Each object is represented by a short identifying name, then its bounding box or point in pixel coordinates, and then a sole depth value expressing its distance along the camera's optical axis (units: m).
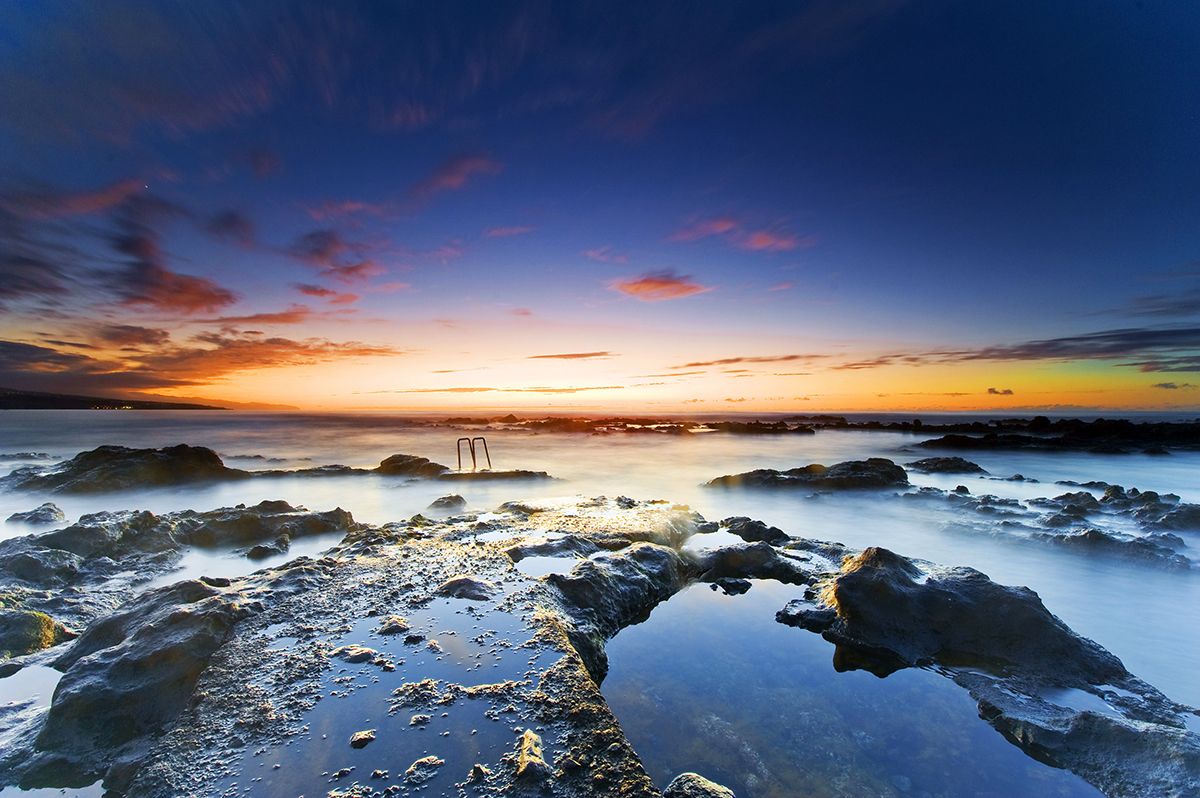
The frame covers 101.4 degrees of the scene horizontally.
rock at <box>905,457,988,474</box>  21.05
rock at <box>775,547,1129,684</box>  4.58
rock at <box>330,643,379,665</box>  3.85
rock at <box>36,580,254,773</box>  3.22
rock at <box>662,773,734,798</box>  2.83
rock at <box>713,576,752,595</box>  6.56
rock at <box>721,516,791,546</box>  8.77
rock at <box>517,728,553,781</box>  2.71
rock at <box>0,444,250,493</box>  15.15
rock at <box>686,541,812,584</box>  6.99
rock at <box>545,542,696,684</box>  4.73
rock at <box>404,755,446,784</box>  2.71
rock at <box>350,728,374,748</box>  2.97
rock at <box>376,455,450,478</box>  20.35
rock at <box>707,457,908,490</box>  16.69
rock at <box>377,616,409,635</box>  4.25
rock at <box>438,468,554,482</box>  19.23
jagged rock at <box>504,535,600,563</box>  6.74
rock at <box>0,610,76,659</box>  4.50
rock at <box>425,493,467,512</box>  12.94
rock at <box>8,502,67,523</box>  10.20
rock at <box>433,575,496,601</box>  4.97
